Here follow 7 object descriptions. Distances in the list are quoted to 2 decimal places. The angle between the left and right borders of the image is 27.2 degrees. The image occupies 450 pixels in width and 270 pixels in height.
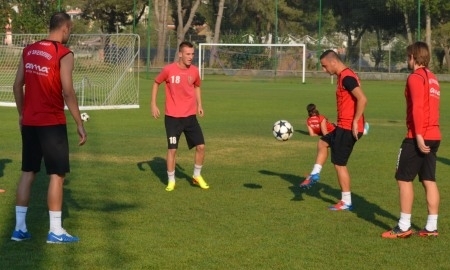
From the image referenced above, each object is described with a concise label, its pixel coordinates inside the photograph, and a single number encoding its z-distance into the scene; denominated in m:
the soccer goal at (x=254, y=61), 48.22
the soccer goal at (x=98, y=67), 27.33
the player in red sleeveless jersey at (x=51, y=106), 7.64
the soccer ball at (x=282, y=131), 16.25
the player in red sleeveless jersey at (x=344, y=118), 9.52
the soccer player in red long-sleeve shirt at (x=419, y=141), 7.98
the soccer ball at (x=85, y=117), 20.61
